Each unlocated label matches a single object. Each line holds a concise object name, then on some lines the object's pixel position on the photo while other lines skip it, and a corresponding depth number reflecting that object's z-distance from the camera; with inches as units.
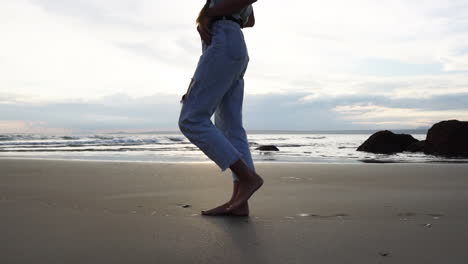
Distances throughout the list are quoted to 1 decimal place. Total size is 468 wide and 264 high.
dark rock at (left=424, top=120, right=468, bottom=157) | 400.2
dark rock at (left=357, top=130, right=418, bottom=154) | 453.8
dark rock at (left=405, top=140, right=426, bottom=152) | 443.5
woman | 91.5
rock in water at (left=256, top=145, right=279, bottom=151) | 487.8
